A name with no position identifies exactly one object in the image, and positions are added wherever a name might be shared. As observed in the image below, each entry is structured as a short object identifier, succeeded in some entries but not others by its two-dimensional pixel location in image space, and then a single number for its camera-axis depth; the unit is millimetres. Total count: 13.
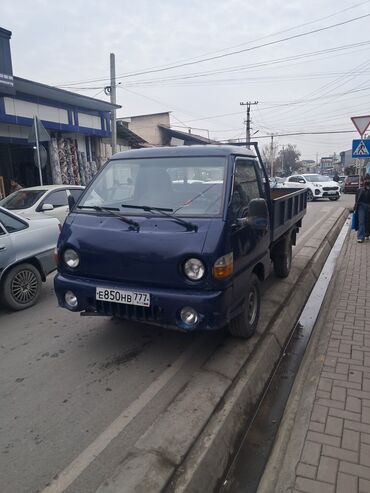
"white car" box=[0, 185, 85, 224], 8734
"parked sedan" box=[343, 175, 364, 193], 28908
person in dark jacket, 9109
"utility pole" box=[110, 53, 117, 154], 17203
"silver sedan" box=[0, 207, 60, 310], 5191
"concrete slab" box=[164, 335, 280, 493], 2340
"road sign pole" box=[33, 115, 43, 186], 10148
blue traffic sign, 10672
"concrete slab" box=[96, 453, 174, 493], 2229
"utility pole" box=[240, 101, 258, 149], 47406
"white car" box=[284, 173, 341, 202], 23703
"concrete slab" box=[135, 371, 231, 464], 2592
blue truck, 3273
